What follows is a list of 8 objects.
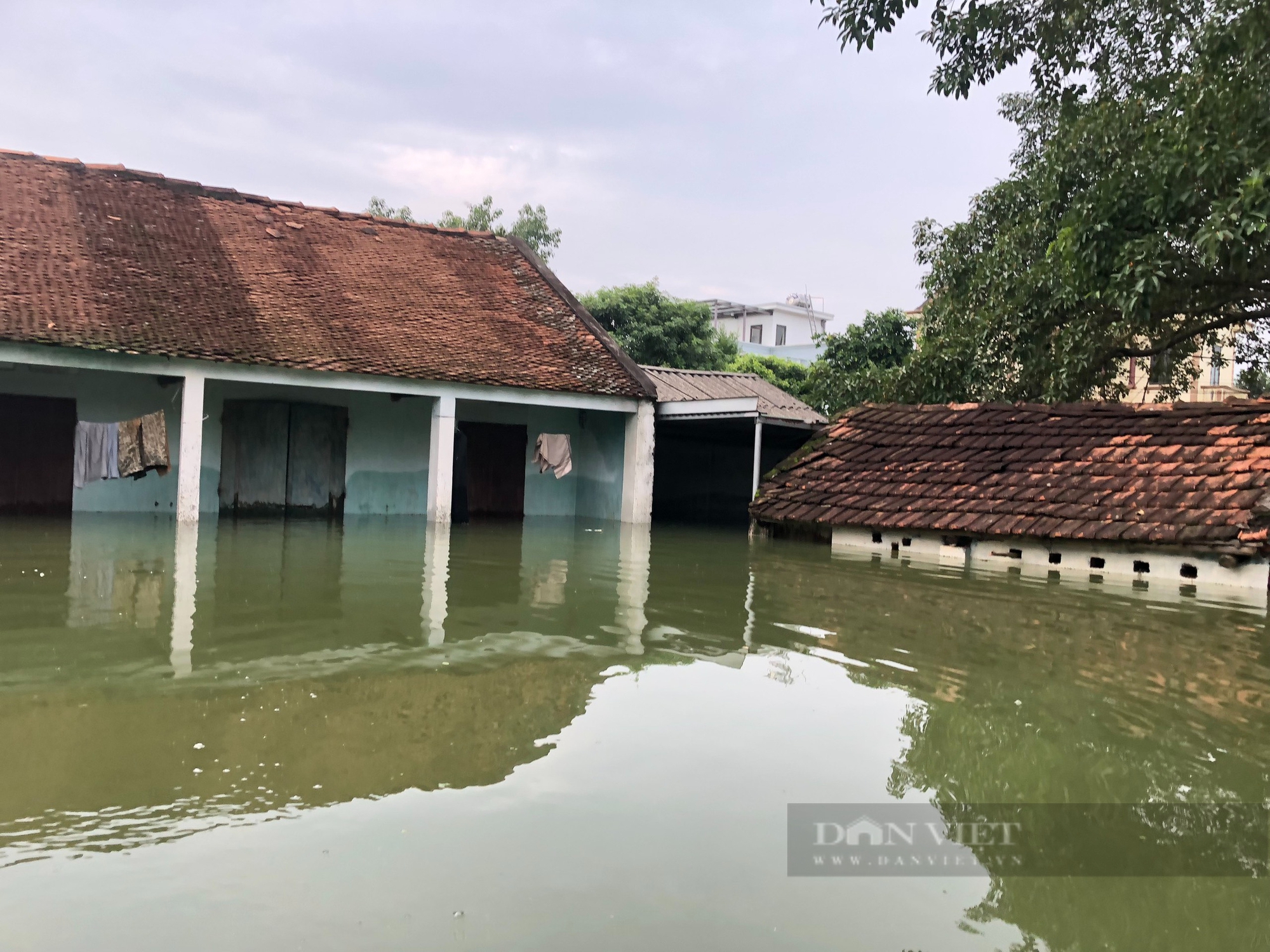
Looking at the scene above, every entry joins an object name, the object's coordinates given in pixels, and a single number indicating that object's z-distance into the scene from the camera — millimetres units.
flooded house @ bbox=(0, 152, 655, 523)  14367
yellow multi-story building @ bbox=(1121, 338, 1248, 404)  35469
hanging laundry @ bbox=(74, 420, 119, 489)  14945
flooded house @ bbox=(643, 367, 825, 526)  20703
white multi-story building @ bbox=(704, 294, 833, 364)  50406
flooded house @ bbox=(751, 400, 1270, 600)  10805
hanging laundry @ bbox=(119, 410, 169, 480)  14844
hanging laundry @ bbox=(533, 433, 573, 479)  18781
